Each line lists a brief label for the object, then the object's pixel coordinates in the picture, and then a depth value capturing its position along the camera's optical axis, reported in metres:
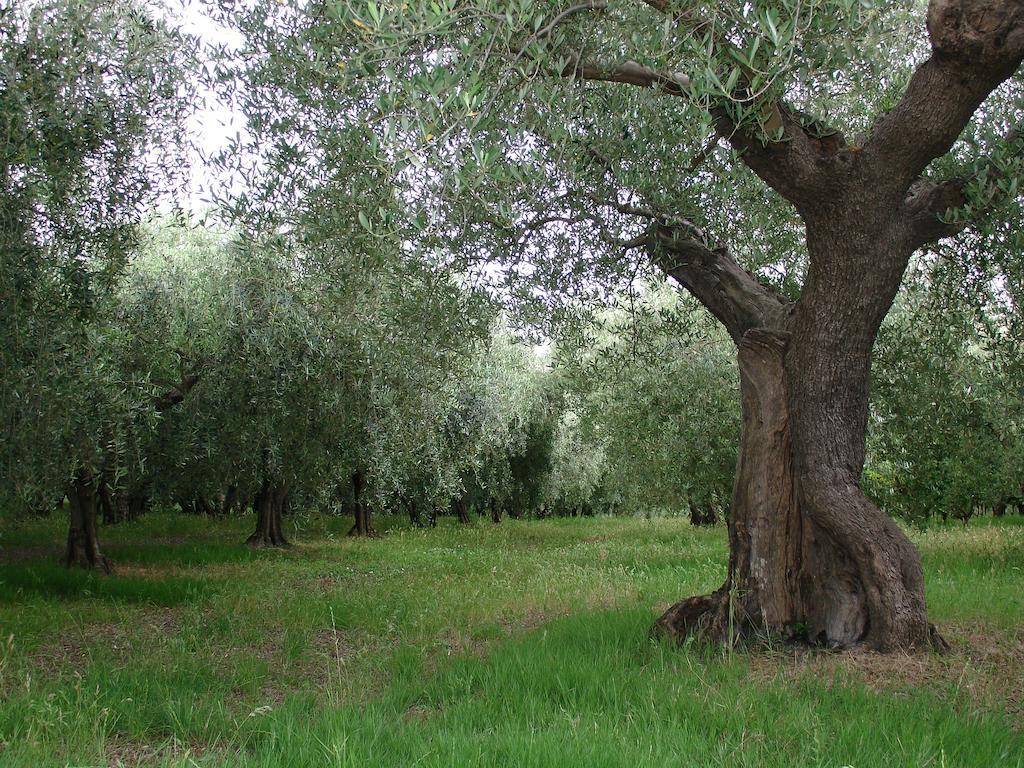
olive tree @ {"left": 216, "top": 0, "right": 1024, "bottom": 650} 5.47
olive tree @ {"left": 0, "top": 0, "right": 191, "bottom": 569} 6.53
